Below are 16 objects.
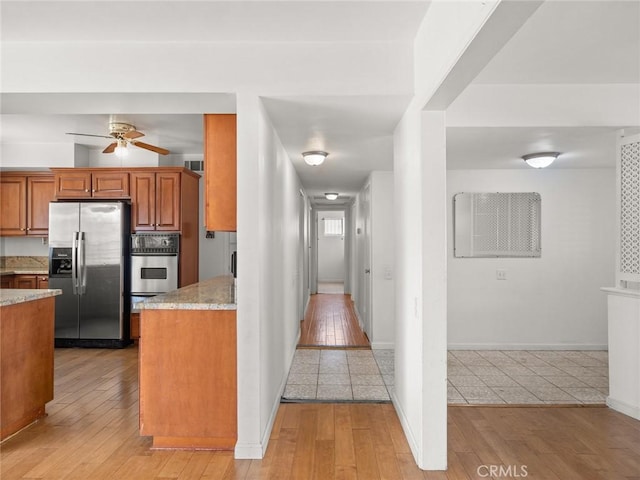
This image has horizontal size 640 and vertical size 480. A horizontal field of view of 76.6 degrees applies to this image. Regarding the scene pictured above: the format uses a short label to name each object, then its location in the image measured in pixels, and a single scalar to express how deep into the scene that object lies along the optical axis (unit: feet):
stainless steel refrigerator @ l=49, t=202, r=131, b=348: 16.34
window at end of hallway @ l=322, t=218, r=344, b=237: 44.93
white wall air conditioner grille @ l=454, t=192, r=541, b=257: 16.49
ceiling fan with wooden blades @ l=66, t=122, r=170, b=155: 13.39
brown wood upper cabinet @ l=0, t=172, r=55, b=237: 17.85
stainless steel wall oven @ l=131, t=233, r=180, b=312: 16.75
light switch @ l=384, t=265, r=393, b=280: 17.33
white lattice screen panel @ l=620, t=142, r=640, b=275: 10.46
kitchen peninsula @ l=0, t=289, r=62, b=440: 8.89
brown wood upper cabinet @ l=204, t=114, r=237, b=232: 9.15
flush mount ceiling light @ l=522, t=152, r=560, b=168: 13.58
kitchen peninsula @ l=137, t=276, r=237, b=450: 8.59
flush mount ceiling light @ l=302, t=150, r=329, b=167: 13.24
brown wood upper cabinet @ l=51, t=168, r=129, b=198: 16.83
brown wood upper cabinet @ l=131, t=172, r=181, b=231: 16.87
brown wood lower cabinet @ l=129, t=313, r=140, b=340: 16.81
